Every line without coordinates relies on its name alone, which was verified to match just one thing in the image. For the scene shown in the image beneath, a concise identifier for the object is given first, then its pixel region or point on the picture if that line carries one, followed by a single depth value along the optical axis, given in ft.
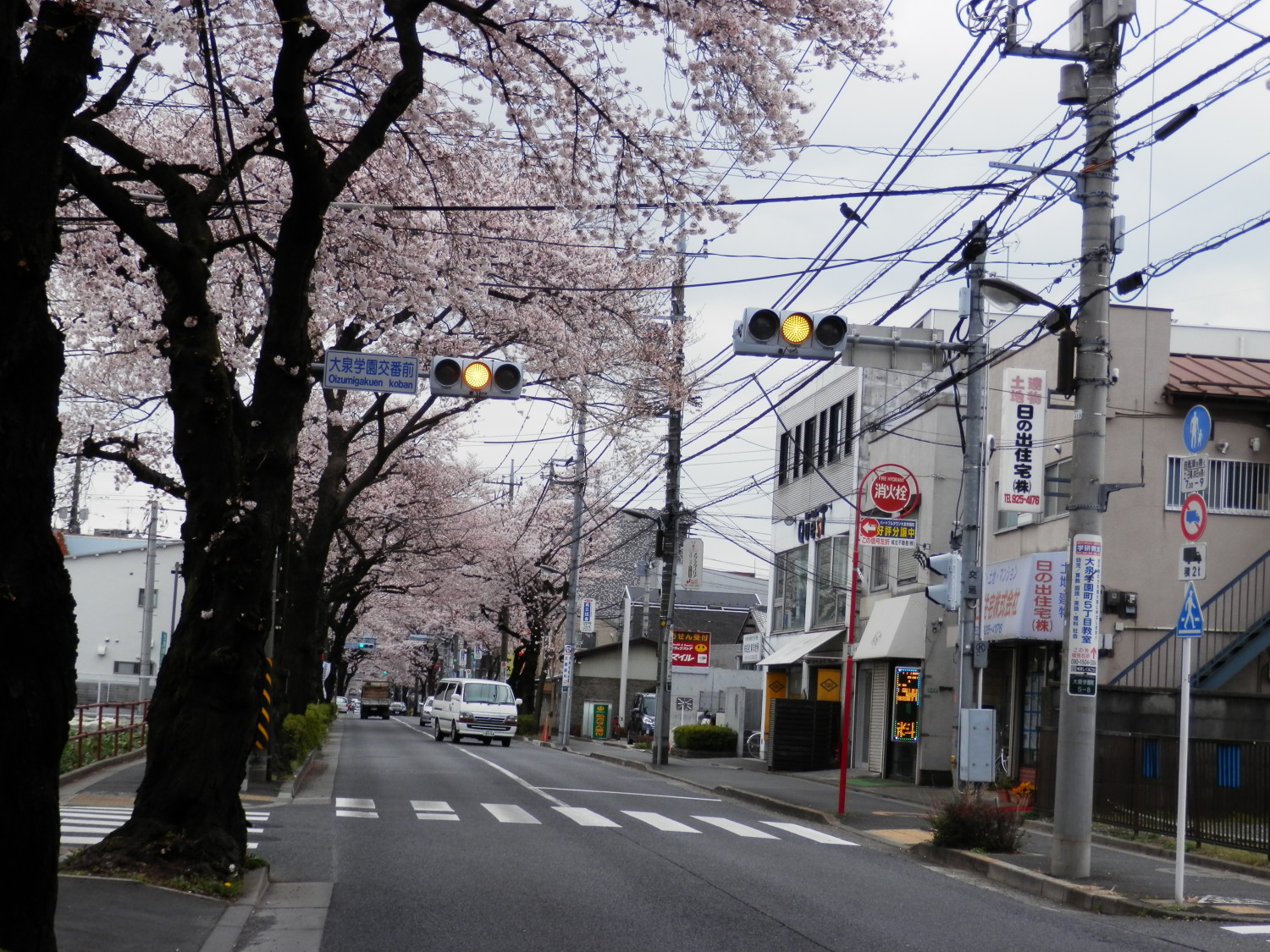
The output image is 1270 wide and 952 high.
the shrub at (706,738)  125.70
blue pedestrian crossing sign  37.60
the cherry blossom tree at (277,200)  32.73
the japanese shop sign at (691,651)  118.52
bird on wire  45.68
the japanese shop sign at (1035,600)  70.69
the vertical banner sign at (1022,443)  67.92
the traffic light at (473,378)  46.11
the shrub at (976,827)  47.81
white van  138.51
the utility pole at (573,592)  129.29
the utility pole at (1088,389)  41.06
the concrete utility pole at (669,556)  99.14
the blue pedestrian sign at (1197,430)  36.55
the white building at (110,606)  196.75
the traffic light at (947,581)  62.54
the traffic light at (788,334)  41.60
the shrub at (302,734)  76.64
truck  282.97
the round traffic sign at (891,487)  64.59
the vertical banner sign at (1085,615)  41.32
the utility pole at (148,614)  117.29
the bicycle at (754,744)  126.11
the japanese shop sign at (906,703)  90.89
